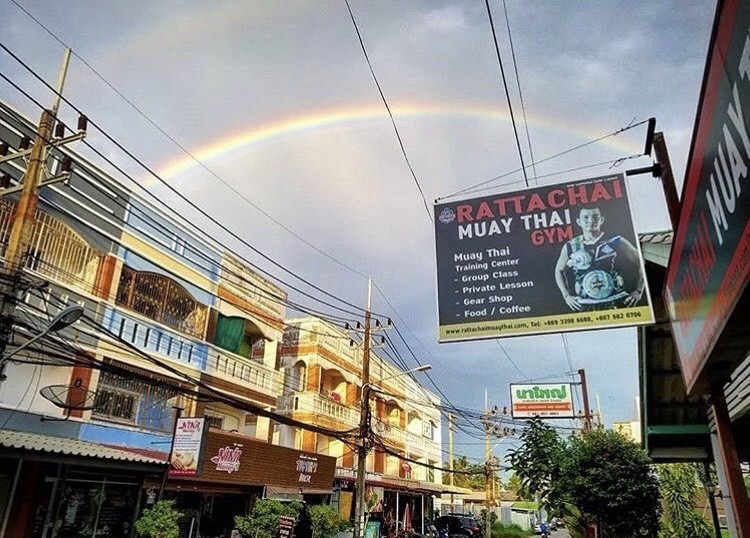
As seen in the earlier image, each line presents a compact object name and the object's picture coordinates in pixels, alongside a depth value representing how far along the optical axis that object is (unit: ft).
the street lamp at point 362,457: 58.49
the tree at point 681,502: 67.05
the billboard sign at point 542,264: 21.18
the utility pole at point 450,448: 156.24
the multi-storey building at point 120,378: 40.98
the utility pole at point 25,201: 30.59
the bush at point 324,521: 62.18
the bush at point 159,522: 42.19
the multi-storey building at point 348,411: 83.35
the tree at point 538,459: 60.08
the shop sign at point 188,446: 47.75
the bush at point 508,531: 122.72
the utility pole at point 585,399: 89.34
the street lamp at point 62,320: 27.32
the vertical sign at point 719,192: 8.19
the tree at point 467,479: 222.07
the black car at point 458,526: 100.58
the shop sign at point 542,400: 128.26
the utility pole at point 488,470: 115.65
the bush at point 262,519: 51.83
